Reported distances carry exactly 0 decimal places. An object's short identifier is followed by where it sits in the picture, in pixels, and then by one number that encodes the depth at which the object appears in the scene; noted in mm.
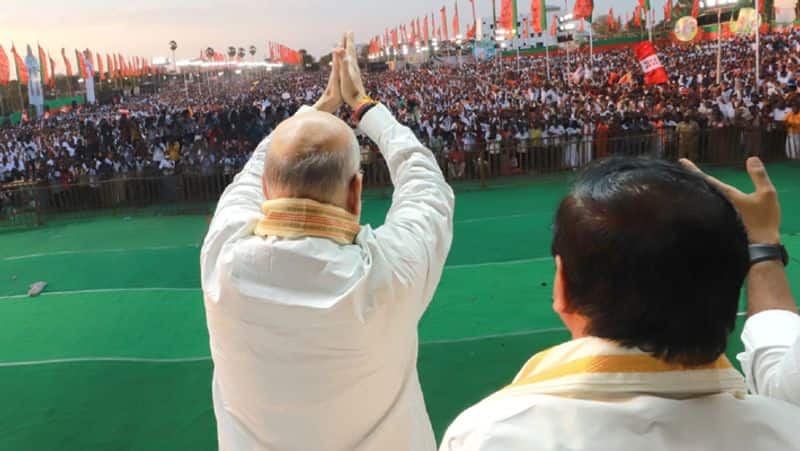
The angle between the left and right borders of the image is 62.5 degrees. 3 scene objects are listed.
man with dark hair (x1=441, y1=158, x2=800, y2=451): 748
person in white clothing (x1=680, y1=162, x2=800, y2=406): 1104
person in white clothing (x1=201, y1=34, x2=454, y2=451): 1244
